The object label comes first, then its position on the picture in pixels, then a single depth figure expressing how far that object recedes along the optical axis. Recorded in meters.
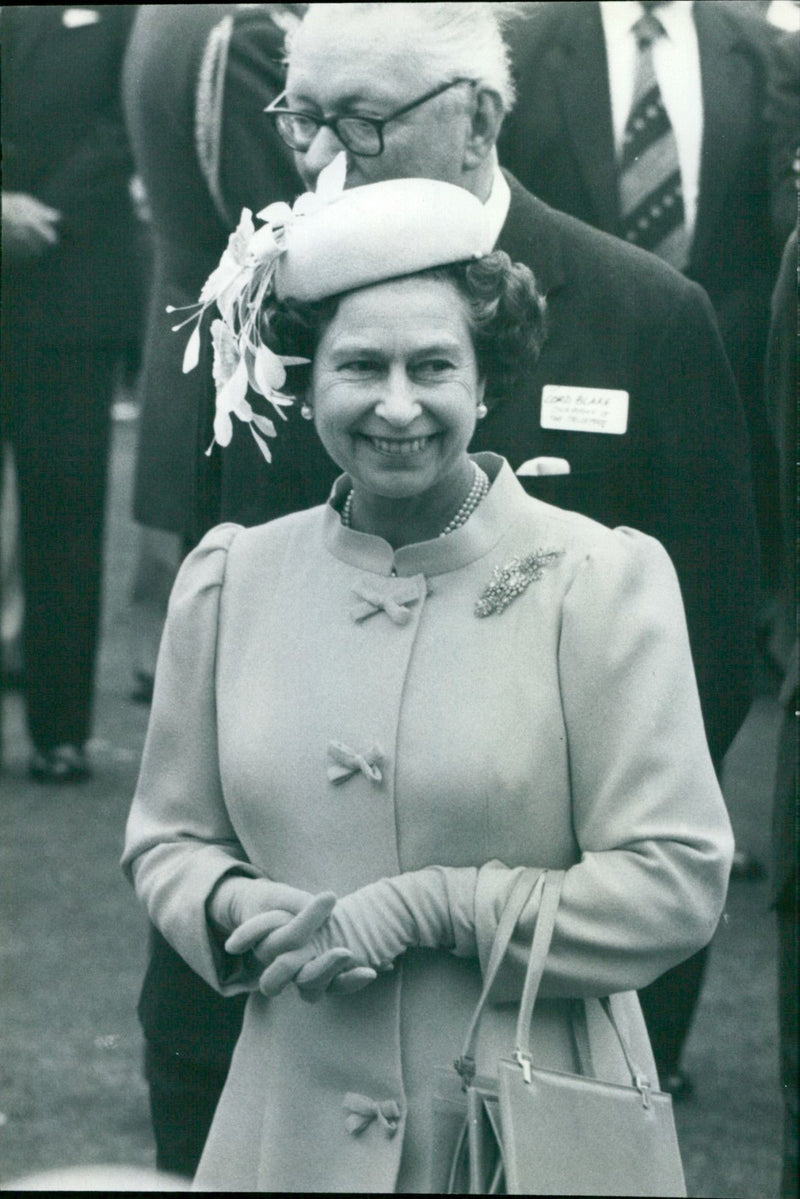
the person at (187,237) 5.42
